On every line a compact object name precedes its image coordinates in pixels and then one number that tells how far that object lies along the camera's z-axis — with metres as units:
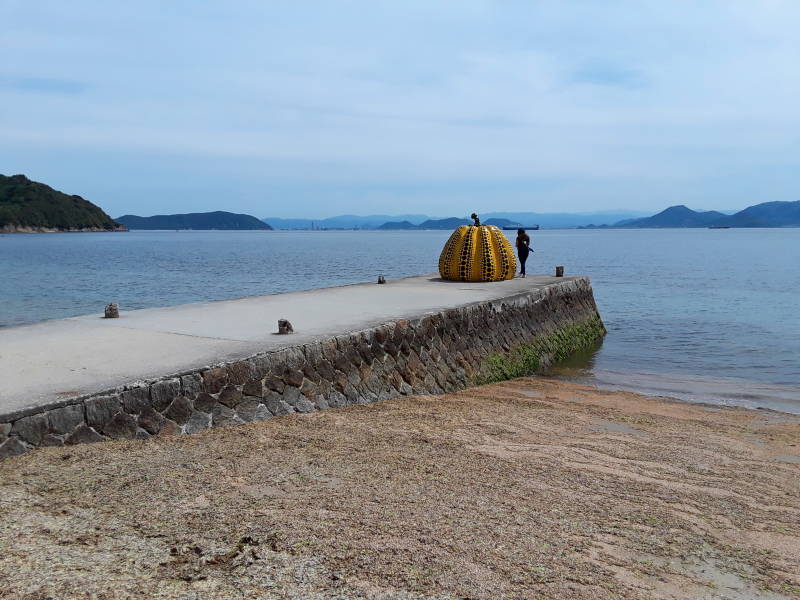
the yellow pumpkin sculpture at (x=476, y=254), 17.94
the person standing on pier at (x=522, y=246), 20.62
